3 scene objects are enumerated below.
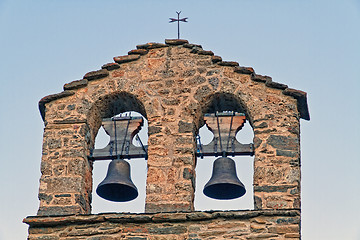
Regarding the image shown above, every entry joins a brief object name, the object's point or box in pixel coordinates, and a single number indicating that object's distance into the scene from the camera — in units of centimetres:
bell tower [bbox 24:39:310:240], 1532
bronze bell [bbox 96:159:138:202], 1619
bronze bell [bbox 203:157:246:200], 1602
